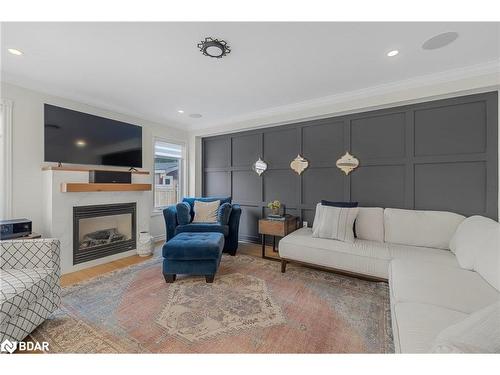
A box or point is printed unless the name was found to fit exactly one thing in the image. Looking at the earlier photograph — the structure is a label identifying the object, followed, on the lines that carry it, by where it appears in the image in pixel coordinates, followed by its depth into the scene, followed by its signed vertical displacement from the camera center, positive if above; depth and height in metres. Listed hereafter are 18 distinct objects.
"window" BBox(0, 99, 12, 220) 2.45 +0.33
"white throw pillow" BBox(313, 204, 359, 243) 2.56 -0.46
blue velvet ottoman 2.35 -0.81
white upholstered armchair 1.35 -0.69
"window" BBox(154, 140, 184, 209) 4.27 +0.29
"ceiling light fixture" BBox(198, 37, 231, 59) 1.88 +1.28
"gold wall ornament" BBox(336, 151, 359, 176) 3.14 +0.35
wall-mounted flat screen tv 2.82 +0.71
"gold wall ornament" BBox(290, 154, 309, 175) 3.53 +0.37
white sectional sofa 1.04 -0.68
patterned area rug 1.49 -1.10
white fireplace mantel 2.67 -0.25
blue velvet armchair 3.29 -0.60
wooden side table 3.05 -0.60
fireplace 2.91 -0.67
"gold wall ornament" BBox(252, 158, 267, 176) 3.92 +0.38
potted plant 3.37 -0.31
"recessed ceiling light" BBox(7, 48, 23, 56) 2.01 +1.30
